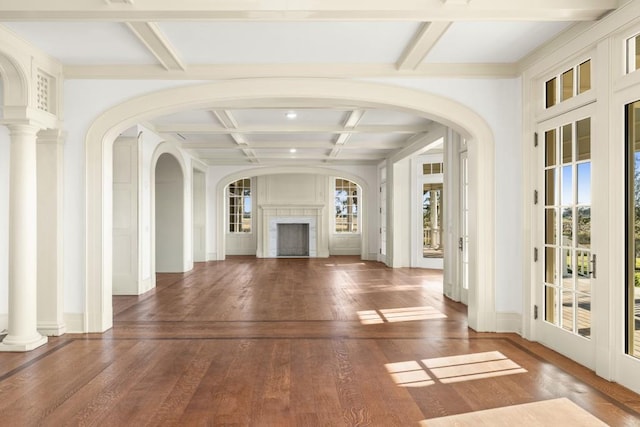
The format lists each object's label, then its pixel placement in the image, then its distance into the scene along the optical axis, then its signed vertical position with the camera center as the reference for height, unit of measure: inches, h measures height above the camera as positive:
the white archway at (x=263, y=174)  547.8 +33.7
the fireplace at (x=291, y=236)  601.9 -32.8
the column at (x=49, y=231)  198.4 -8.0
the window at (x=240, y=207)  626.8 +6.1
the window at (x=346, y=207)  627.2 +5.7
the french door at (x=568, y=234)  155.0 -8.2
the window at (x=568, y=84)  158.7 +45.7
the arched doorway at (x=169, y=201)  414.6 +9.5
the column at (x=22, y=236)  180.4 -9.2
